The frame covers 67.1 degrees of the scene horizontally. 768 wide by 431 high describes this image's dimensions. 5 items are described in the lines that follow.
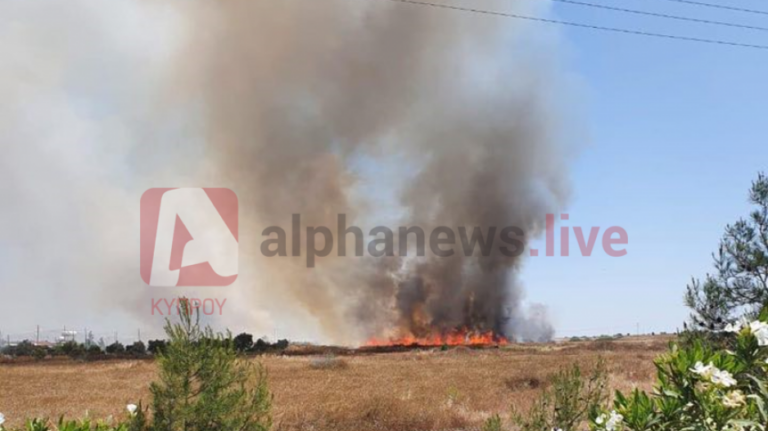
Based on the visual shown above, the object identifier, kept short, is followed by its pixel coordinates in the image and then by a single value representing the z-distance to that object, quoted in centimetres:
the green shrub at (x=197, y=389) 663
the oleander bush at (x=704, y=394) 236
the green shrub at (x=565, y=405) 642
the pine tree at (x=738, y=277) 991
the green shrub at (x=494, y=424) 638
